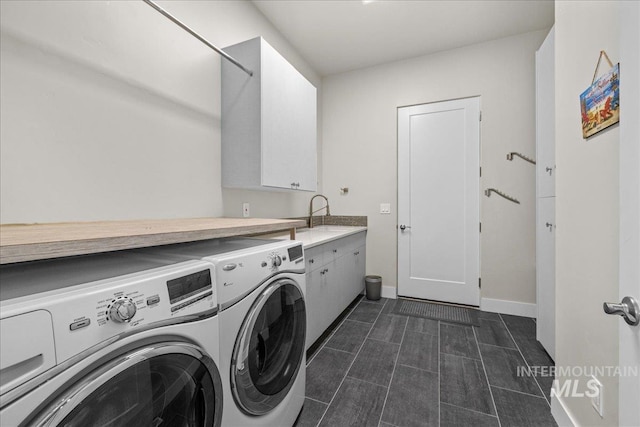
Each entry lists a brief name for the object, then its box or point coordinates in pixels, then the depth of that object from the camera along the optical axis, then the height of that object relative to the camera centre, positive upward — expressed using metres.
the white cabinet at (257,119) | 1.84 +0.66
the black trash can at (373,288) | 3.14 -0.90
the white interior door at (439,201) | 2.89 +0.10
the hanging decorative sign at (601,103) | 0.92 +0.40
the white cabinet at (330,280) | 1.92 -0.60
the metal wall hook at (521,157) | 2.66 +0.53
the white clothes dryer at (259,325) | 0.93 -0.47
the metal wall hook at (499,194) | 2.73 +0.16
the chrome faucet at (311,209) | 3.27 +0.02
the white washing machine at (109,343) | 0.47 -0.28
